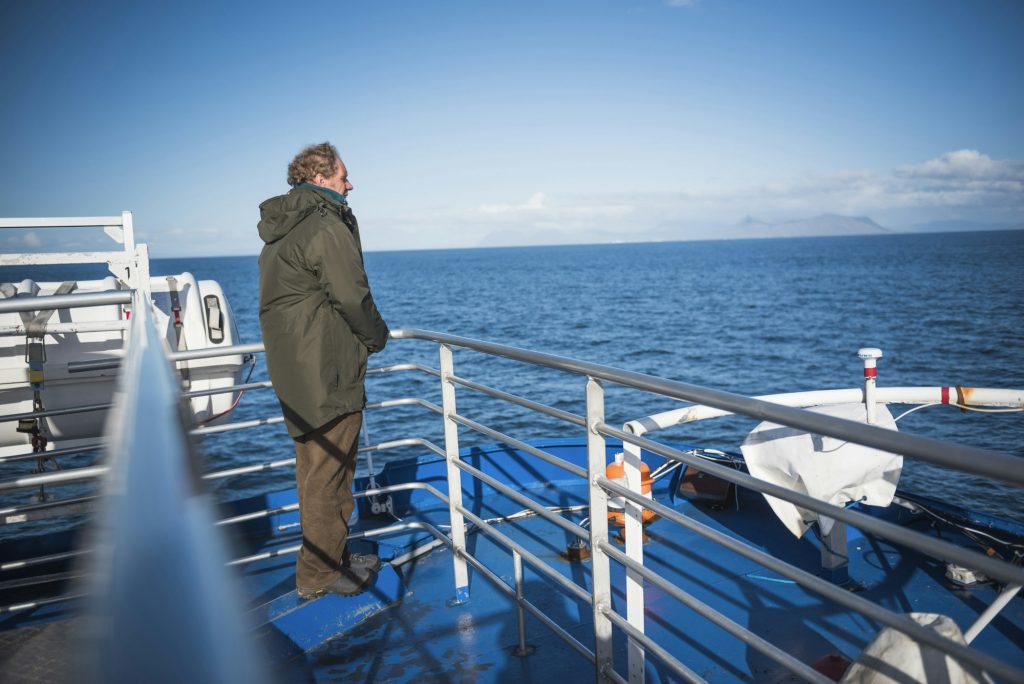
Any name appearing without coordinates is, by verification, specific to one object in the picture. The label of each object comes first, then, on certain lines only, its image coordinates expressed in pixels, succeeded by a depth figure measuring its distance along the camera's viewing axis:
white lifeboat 4.78
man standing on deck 3.10
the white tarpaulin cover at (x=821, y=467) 3.93
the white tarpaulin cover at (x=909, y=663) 1.88
